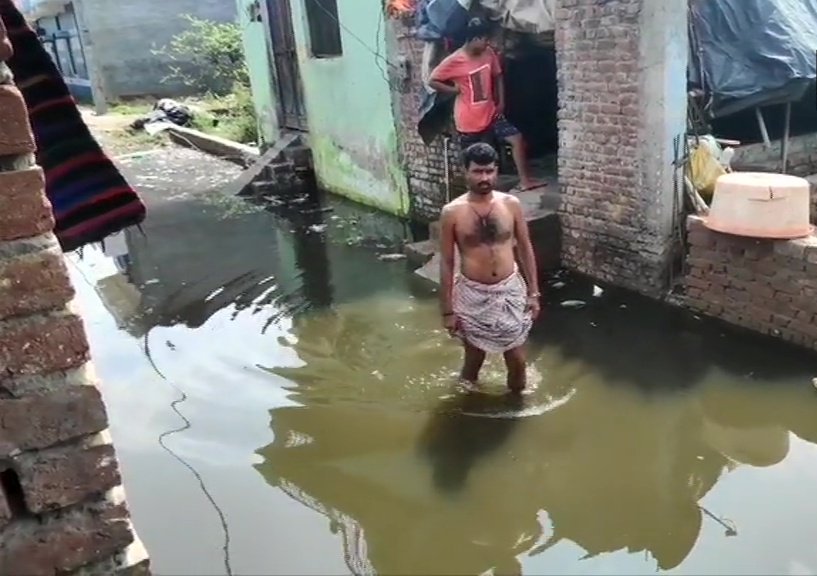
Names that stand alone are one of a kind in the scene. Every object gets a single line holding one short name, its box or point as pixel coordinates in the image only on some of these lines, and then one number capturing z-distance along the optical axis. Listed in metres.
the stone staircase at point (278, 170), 12.60
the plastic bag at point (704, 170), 6.32
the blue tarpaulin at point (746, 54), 6.71
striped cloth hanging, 2.51
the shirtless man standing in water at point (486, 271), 4.80
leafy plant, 21.64
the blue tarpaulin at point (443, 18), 7.49
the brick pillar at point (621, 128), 6.02
